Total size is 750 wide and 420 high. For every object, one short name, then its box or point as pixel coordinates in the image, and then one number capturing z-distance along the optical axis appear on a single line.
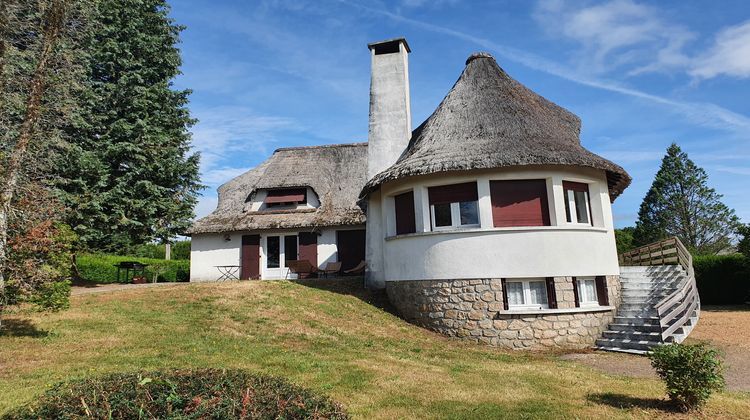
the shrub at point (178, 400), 3.34
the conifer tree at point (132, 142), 19.00
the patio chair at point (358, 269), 19.31
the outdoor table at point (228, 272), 21.09
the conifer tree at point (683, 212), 27.70
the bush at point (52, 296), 8.91
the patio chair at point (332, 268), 19.68
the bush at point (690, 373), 6.02
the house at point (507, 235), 11.73
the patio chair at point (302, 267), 18.89
